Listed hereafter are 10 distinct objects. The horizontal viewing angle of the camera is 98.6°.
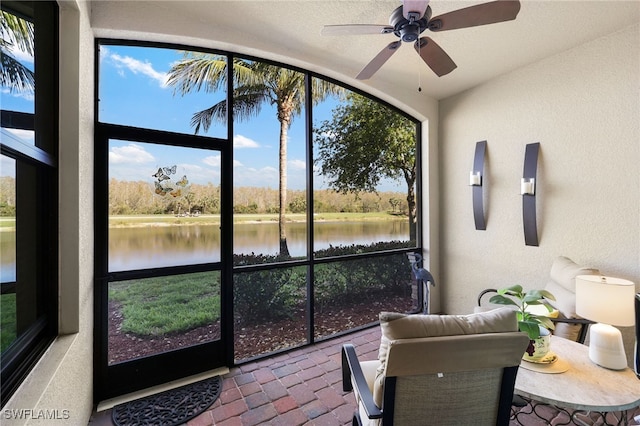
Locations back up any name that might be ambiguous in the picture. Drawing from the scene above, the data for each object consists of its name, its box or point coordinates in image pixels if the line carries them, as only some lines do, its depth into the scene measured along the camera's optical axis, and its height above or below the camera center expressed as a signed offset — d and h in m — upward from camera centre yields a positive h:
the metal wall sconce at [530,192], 3.18 +0.23
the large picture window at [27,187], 1.24 +0.15
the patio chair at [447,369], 1.18 -0.69
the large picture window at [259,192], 2.40 +0.24
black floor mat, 2.05 -1.53
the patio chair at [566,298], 2.27 -0.80
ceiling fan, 1.74 +1.34
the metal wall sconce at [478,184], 3.66 +0.38
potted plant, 1.56 -0.64
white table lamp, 1.63 -0.66
